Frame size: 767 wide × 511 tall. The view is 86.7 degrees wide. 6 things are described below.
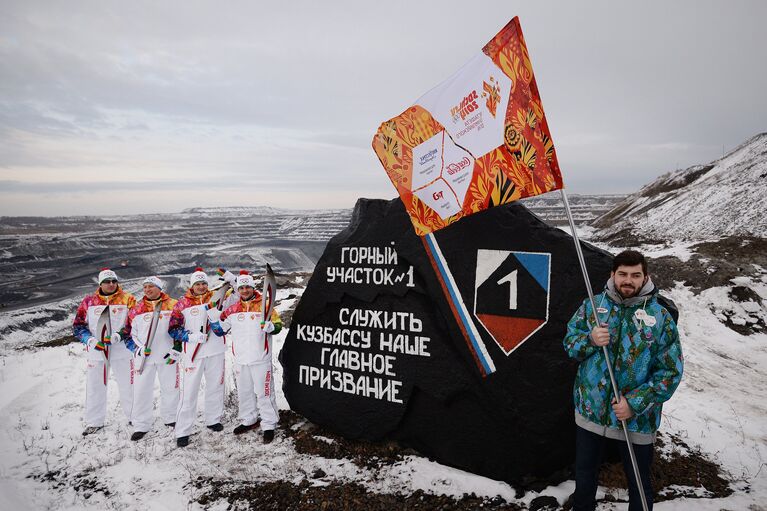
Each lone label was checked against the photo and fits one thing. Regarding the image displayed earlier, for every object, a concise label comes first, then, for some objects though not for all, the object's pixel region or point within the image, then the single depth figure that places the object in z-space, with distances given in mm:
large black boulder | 4164
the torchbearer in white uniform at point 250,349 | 5523
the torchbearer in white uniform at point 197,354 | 5625
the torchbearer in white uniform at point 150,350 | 5828
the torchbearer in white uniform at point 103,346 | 5875
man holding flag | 2730
